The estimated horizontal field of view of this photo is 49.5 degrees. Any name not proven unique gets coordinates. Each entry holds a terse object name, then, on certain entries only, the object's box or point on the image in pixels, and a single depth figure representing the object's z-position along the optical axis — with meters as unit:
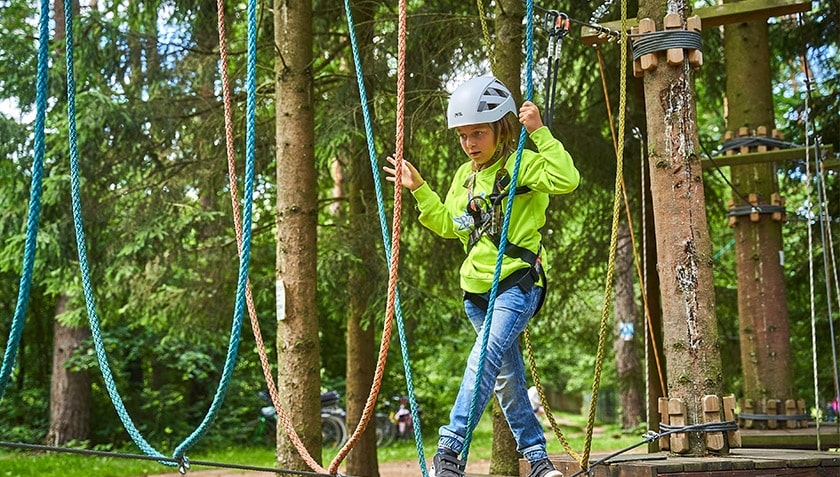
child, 3.04
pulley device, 3.79
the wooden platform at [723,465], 3.33
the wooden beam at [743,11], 4.37
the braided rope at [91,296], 2.50
